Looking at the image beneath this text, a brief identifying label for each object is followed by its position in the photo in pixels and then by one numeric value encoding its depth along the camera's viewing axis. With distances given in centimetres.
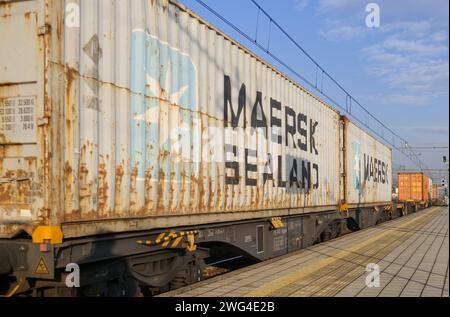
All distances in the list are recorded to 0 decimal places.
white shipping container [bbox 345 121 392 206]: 1714
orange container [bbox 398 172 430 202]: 4422
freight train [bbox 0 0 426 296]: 478
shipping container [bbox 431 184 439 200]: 6576
